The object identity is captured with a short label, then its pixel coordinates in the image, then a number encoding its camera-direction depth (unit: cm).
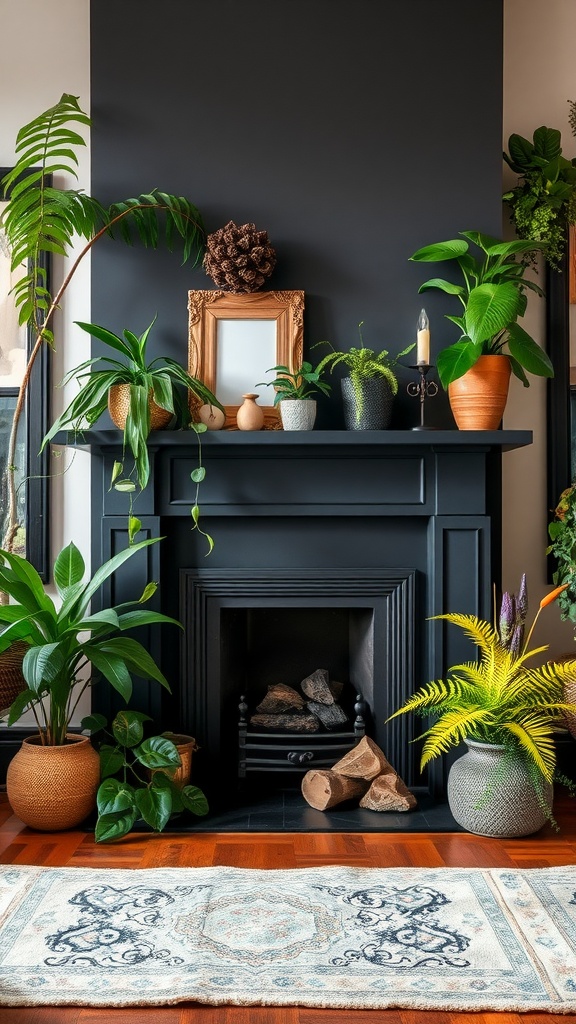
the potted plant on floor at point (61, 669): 260
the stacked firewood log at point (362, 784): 282
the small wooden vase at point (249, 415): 287
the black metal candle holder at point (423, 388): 285
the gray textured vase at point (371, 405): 286
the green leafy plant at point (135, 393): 268
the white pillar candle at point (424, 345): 283
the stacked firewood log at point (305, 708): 309
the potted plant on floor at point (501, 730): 260
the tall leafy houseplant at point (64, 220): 285
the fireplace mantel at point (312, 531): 292
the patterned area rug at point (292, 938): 176
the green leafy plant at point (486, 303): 268
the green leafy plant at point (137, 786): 259
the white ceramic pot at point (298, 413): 283
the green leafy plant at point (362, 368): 284
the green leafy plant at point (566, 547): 302
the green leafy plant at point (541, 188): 316
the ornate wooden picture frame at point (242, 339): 298
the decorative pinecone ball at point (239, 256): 284
